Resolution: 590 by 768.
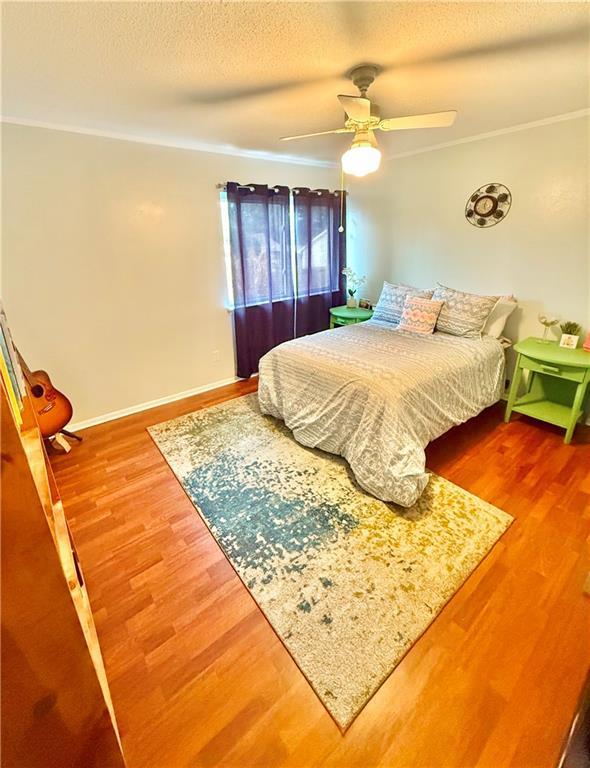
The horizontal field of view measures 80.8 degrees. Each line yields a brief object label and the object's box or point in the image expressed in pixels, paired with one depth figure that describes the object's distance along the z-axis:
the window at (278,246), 3.43
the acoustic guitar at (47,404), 2.43
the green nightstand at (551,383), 2.47
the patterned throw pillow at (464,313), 2.93
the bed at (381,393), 2.05
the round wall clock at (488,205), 2.98
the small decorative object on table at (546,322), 2.85
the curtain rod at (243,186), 3.27
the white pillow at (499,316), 3.01
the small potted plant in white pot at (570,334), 2.70
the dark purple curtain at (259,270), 3.40
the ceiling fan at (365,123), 1.65
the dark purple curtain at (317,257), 3.83
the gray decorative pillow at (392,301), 3.36
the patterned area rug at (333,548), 1.39
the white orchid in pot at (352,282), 4.16
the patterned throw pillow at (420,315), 3.06
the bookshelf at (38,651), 0.53
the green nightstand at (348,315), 3.82
